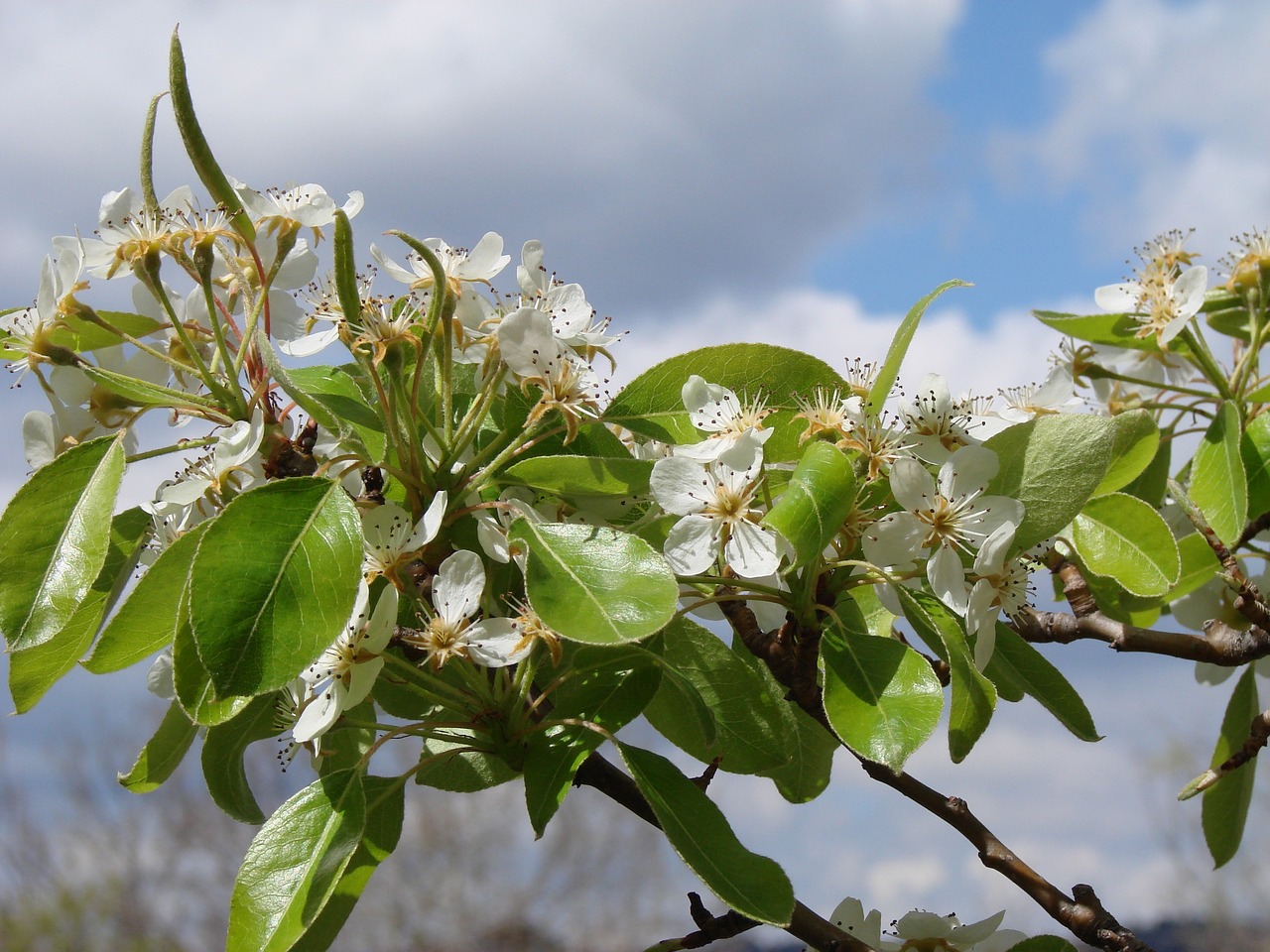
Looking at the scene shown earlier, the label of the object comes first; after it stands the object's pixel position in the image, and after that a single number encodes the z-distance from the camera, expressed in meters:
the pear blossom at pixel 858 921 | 0.43
